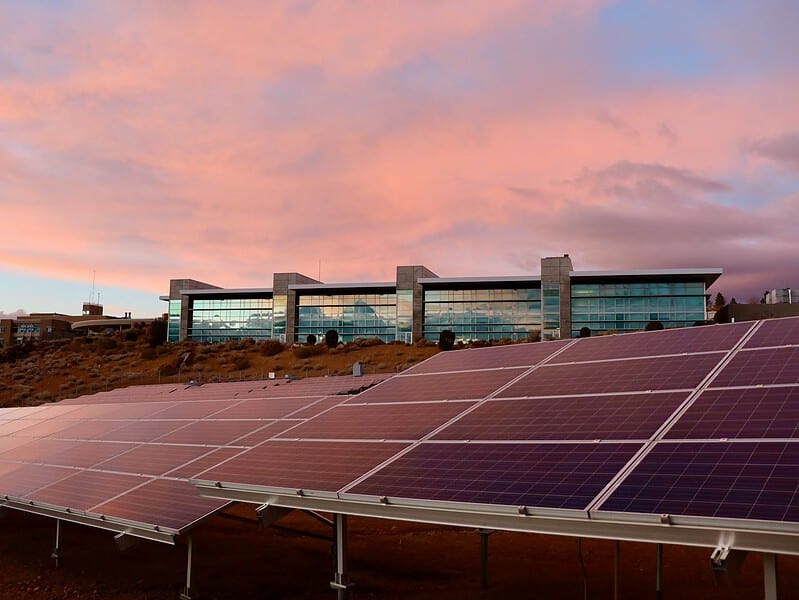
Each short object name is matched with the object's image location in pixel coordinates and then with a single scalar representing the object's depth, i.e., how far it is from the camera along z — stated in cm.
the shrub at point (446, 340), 9106
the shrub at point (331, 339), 10194
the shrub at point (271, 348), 10112
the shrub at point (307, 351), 9673
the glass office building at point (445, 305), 9938
